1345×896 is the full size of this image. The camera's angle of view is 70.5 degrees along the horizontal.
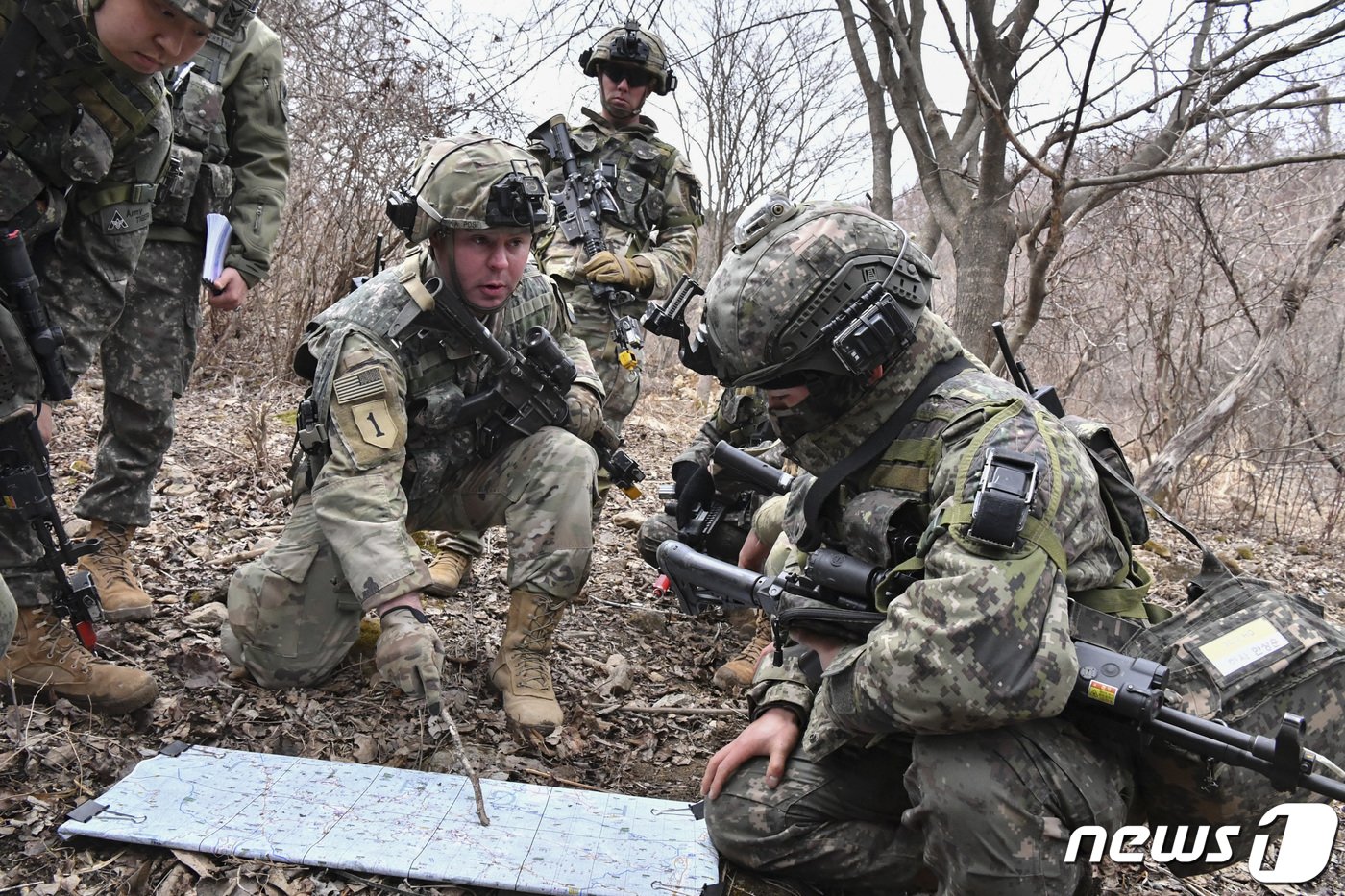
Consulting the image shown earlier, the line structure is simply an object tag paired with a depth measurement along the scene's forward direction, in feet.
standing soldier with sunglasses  17.29
